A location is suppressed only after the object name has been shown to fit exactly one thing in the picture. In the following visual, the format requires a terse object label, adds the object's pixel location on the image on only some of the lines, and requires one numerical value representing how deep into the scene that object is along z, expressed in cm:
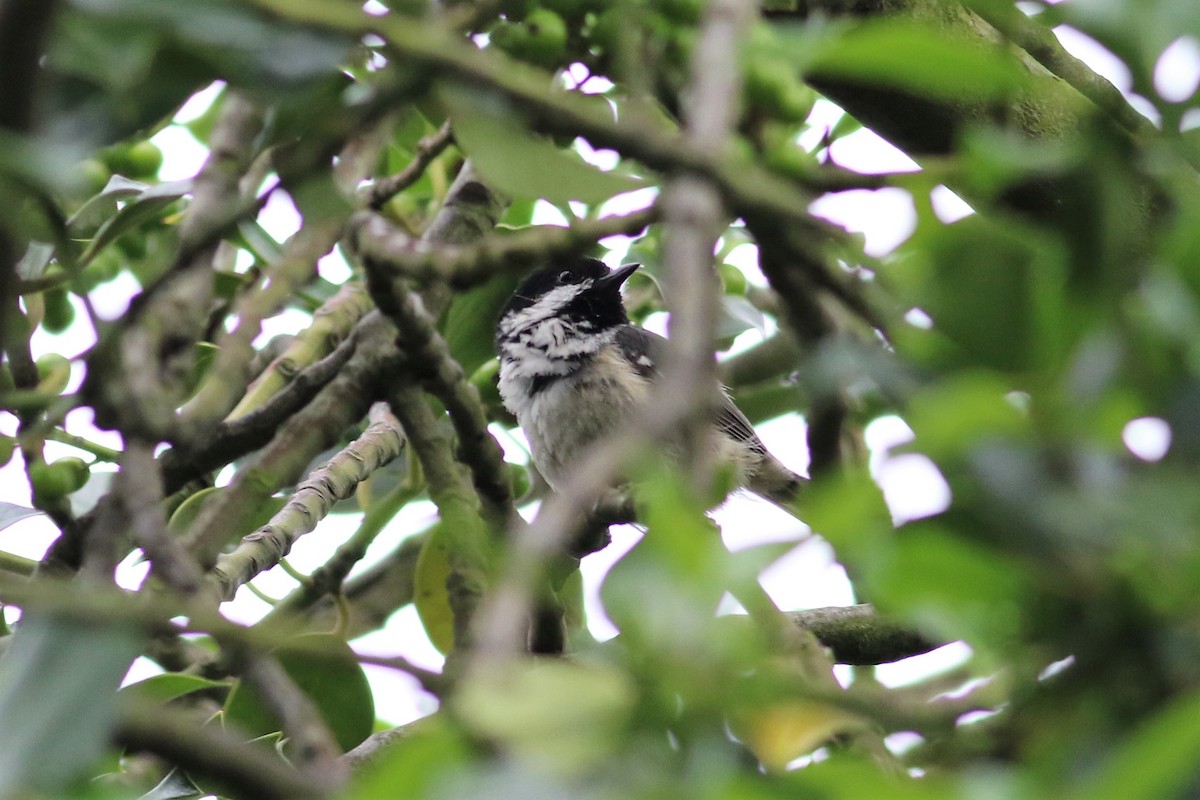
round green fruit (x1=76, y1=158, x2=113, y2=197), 484
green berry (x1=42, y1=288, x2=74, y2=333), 607
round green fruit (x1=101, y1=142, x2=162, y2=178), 568
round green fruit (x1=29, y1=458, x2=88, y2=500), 484
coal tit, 904
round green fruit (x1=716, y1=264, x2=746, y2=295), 670
